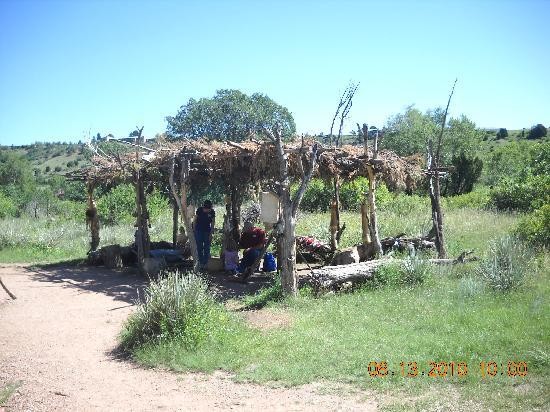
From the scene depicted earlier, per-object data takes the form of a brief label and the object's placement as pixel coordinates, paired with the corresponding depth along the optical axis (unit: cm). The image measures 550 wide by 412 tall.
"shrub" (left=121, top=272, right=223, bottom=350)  667
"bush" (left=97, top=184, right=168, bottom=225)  2303
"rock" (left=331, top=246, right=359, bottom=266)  1089
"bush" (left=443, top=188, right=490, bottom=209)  2017
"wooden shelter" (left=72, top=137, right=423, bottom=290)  922
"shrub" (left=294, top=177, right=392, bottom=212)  2450
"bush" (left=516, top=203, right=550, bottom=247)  1102
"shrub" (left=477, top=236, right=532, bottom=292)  812
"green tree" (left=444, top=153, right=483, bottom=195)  2970
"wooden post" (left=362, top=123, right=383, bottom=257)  1082
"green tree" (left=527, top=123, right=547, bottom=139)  4966
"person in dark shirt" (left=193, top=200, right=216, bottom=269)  1167
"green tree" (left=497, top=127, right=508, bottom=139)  5653
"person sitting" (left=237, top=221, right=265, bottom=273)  1127
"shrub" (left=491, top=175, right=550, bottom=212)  1703
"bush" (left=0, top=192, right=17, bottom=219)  2433
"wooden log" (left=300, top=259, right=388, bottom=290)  912
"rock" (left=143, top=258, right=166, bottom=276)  1198
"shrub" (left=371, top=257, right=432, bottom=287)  912
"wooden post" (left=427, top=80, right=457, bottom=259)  1094
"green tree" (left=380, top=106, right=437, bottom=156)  3569
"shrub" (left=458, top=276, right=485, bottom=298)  797
